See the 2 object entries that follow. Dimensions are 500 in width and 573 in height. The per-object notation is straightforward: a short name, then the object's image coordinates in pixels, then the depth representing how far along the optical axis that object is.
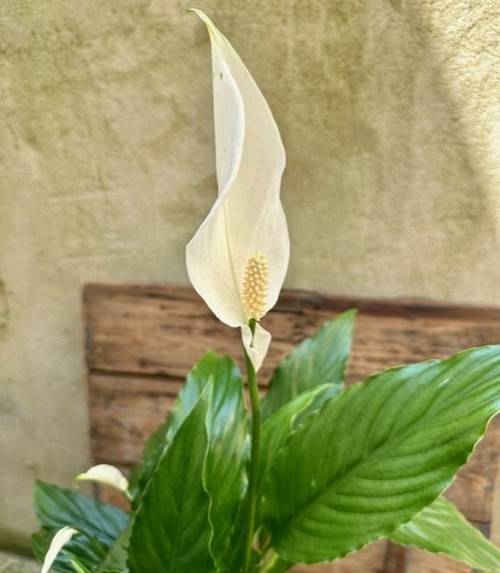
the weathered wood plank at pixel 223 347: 0.61
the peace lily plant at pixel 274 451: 0.36
